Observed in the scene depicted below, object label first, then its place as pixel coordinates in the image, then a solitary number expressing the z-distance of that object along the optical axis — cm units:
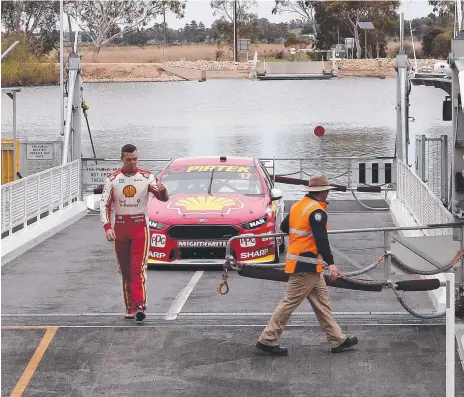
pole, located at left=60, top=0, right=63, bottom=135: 2952
